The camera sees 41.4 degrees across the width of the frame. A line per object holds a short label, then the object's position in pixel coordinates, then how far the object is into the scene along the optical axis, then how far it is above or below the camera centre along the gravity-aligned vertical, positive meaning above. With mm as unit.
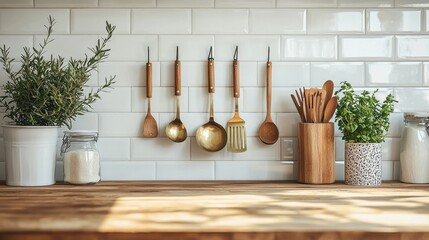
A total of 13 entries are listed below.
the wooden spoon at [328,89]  1815 +105
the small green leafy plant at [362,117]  1748 +15
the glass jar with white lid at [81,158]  1732 -111
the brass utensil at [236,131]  1866 -31
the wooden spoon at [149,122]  1880 -3
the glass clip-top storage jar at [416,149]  1811 -87
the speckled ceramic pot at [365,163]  1742 -127
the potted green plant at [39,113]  1703 +26
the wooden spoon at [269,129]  1885 -25
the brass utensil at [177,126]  1879 -15
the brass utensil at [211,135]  1871 -44
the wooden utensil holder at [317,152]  1765 -94
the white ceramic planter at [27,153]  1701 -95
